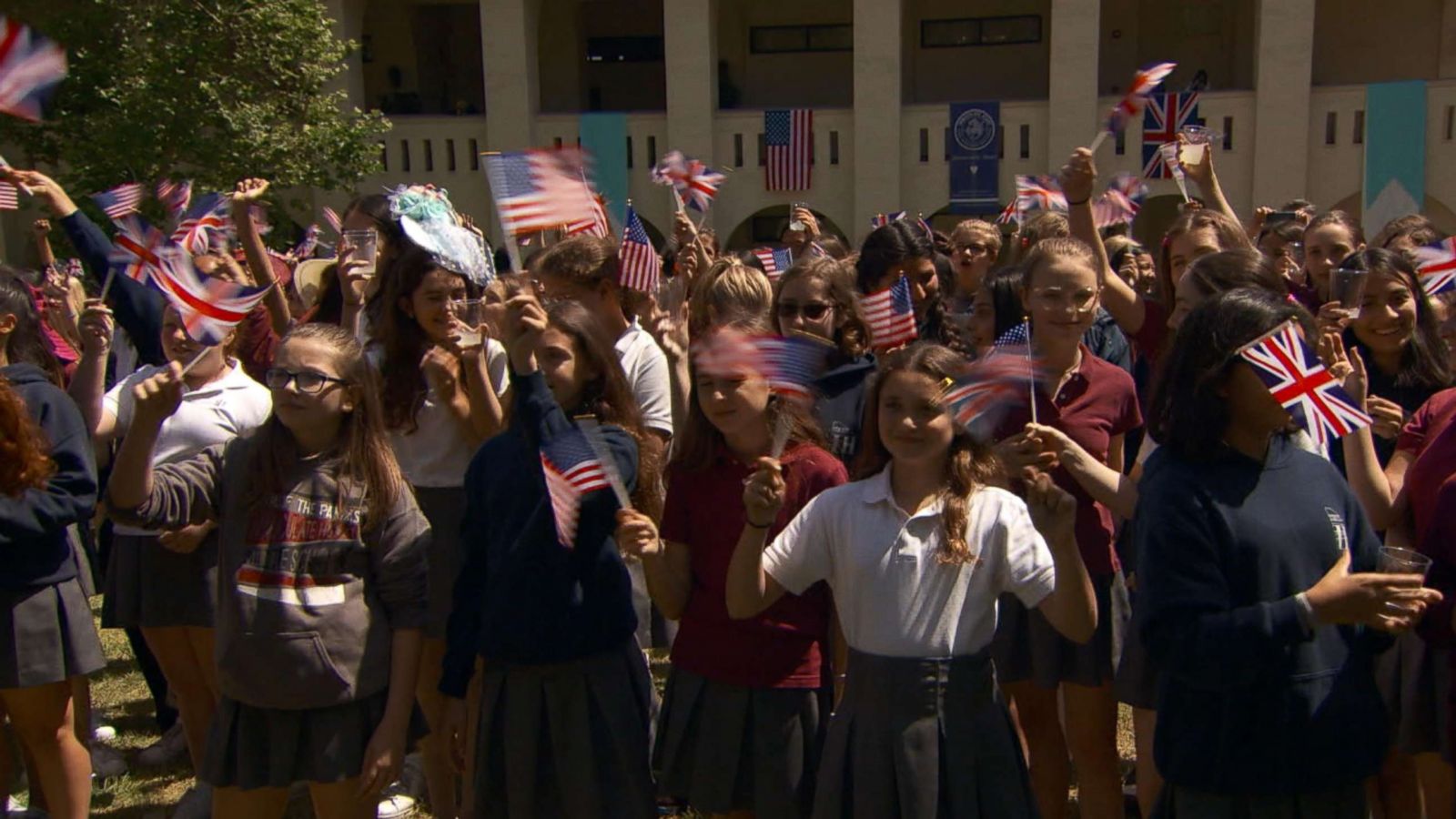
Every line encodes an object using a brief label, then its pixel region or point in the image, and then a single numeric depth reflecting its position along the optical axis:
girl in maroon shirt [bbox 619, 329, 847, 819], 3.24
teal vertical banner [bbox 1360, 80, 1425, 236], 19.78
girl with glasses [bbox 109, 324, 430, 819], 3.17
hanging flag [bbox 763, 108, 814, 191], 21.35
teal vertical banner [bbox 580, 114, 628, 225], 21.20
